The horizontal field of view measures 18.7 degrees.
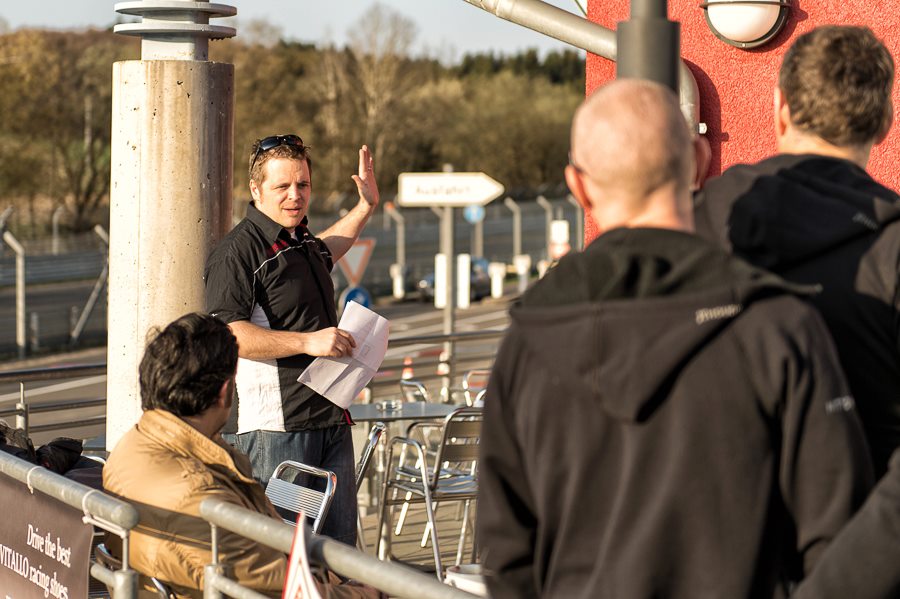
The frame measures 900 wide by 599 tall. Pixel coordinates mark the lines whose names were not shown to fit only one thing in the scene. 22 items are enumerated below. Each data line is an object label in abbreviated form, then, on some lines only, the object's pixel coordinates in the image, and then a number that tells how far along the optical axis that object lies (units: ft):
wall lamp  36.88
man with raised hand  30.16
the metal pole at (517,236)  288.43
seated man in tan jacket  23.35
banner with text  23.34
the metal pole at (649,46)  19.92
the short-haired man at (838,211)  13.73
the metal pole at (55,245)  250.08
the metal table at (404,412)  50.02
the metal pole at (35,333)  181.13
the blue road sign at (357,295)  84.46
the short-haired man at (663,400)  12.54
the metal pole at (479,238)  326.46
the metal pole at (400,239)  266.09
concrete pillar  32.86
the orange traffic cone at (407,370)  77.94
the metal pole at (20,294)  152.44
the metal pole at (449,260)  94.87
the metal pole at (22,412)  52.51
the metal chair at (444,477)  42.71
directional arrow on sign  93.12
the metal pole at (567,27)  32.51
